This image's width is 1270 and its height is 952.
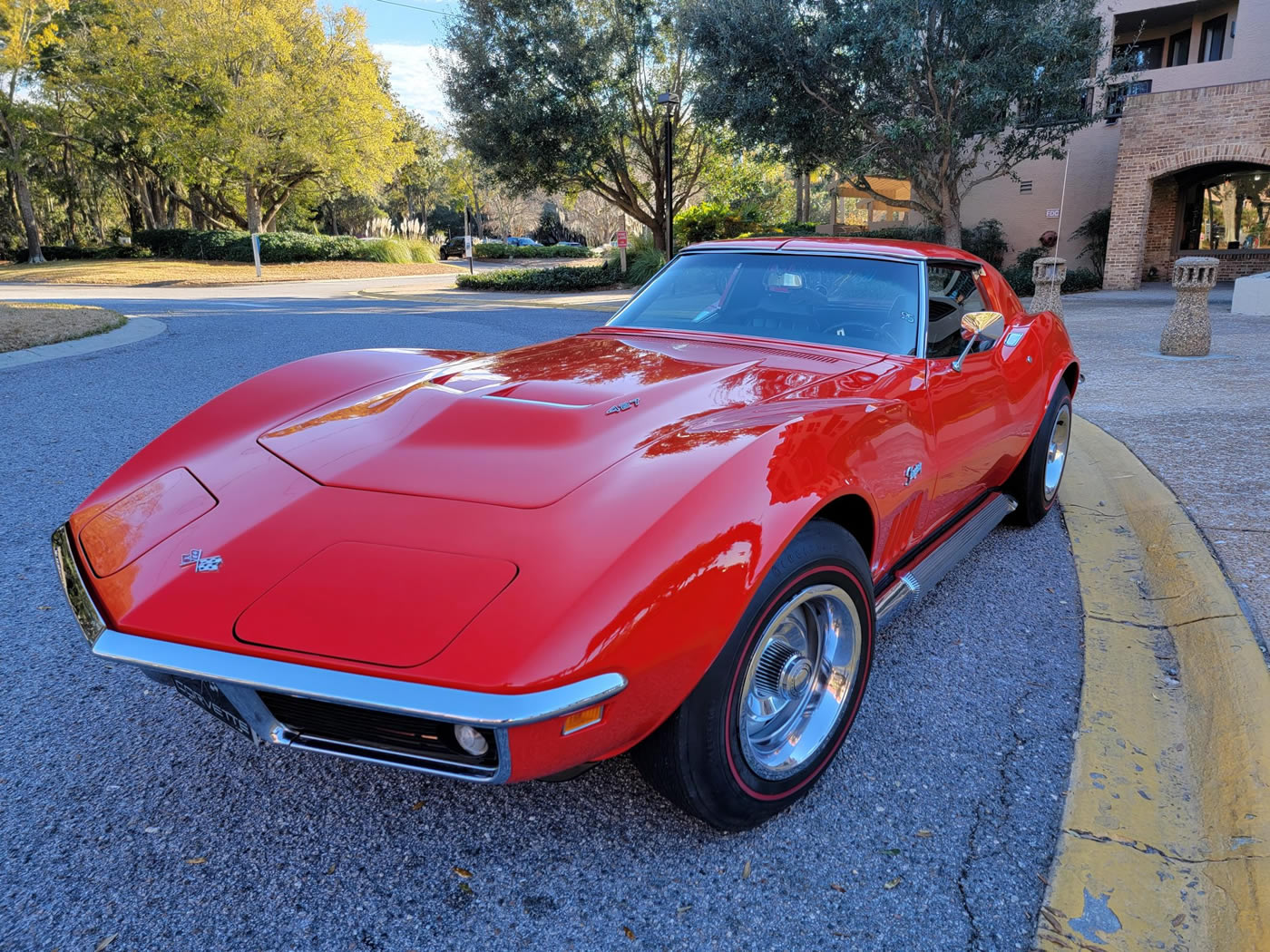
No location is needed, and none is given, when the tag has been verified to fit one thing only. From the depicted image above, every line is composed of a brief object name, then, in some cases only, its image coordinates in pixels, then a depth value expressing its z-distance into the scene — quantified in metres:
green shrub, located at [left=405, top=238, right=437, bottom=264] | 36.38
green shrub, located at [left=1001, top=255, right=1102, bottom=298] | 20.41
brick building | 17.55
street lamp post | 15.93
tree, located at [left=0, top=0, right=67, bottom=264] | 30.62
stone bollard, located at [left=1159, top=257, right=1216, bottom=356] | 8.54
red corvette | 1.54
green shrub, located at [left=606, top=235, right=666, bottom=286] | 22.25
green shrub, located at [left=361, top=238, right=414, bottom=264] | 34.25
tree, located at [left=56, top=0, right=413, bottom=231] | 28.62
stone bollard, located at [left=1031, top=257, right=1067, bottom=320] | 10.05
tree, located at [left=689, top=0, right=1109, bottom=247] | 14.22
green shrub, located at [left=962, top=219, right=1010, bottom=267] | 22.61
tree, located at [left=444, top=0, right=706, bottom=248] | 19.73
